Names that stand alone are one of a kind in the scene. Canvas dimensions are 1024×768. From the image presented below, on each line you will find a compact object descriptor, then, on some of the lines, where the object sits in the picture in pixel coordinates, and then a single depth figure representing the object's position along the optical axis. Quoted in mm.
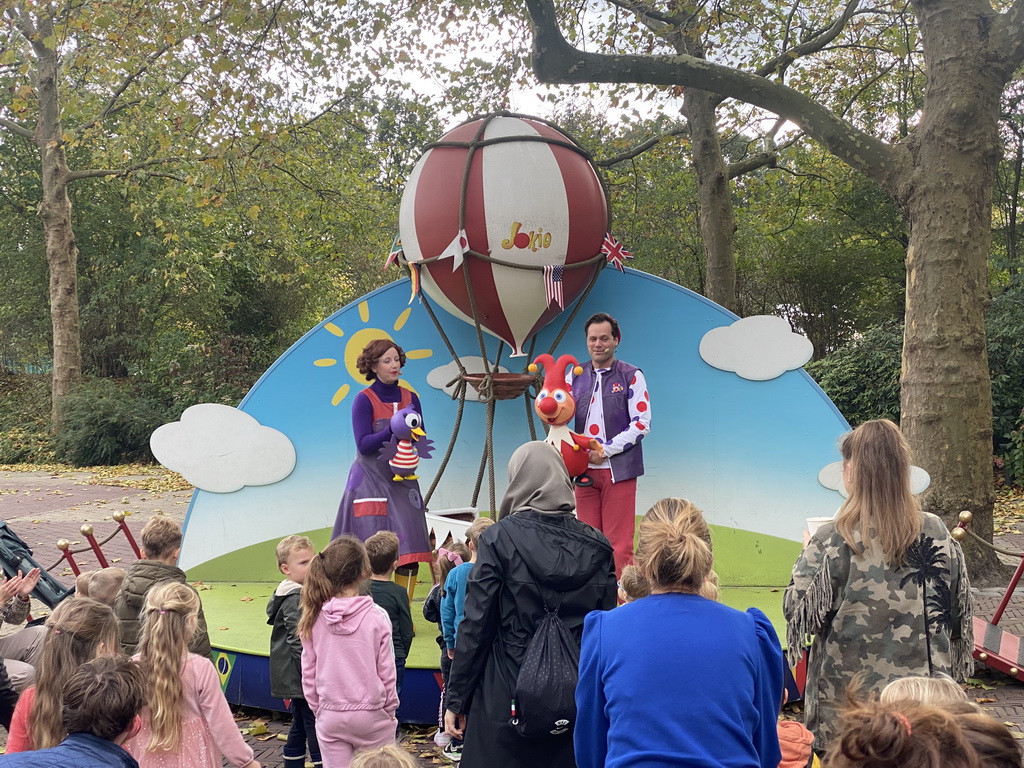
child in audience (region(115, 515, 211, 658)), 3127
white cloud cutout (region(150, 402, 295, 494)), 5594
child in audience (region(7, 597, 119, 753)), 2234
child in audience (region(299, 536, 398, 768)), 2705
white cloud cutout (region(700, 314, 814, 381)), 5434
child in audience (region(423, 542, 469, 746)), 3676
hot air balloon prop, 4824
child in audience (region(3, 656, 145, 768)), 1792
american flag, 4923
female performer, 4617
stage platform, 3914
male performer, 4473
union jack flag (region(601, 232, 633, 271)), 5289
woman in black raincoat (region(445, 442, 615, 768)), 2389
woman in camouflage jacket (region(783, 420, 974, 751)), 2246
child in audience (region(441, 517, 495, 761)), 3174
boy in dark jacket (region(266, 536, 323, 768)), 3062
